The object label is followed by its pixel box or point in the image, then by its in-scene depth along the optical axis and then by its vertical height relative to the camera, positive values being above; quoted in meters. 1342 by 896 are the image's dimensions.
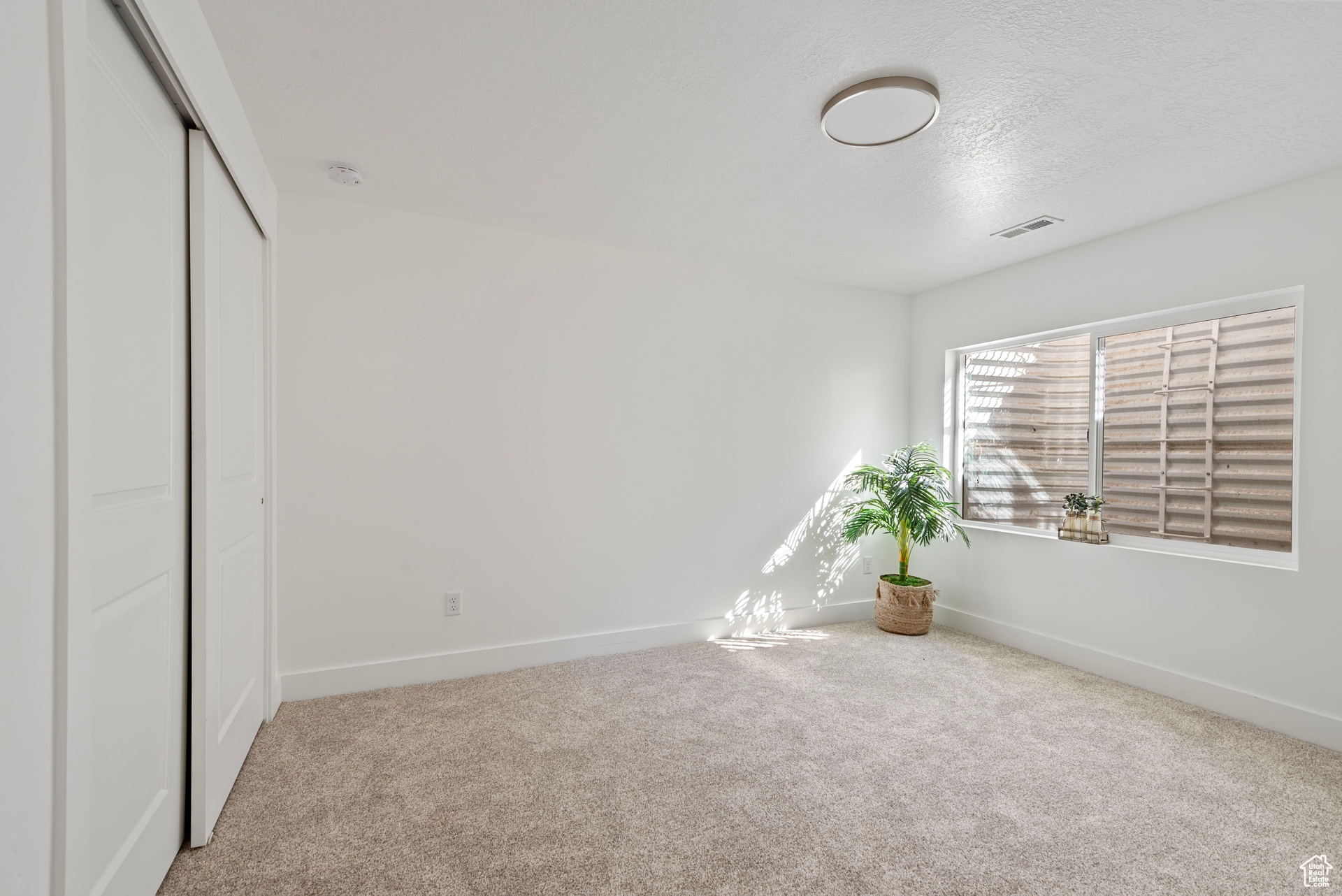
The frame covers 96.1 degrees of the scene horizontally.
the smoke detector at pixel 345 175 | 2.55 +1.13
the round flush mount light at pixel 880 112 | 1.93 +1.11
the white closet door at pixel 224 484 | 1.75 -0.16
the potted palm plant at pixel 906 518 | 3.83 -0.51
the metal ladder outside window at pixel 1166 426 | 2.96 +0.08
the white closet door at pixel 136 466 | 1.27 -0.07
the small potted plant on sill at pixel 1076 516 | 3.43 -0.44
